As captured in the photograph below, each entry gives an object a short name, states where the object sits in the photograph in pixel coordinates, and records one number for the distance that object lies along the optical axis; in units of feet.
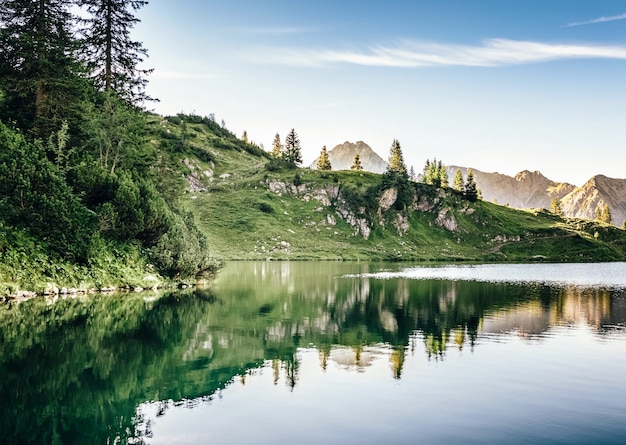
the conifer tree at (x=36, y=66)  173.37
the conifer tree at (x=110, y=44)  201.67
